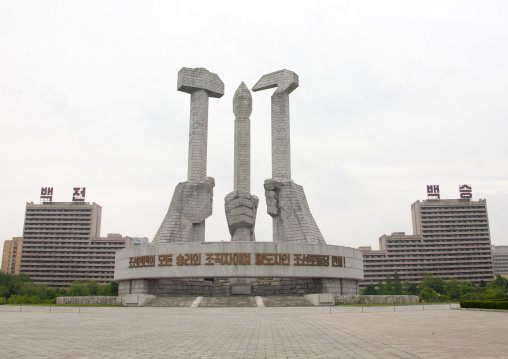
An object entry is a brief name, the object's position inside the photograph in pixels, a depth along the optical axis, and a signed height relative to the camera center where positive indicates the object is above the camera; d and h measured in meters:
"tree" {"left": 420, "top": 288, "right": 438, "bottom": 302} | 67.31 -2.41
